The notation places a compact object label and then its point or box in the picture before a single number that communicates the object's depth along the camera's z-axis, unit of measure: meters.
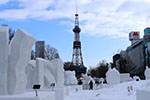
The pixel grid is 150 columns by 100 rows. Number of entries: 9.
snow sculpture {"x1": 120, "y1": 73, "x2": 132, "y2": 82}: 31.34
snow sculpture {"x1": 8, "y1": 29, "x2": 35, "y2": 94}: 8.25
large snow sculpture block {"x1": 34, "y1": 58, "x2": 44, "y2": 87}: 14.71
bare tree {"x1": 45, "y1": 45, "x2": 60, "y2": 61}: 35.78
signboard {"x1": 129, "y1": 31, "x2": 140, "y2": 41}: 77.50
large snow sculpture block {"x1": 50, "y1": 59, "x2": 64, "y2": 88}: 17.41
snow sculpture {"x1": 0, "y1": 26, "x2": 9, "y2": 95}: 7.96
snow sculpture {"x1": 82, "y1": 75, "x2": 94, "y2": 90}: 33.04
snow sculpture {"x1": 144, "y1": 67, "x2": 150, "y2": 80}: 23.52
